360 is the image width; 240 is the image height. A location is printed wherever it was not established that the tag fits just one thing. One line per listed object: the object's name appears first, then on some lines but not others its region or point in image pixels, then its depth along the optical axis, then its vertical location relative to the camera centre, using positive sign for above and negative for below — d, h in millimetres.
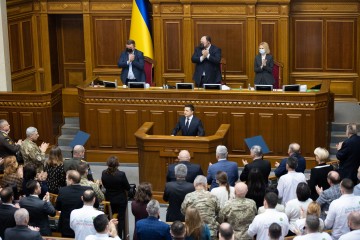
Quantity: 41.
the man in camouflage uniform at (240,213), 9656 -2351
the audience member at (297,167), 11703 -2164
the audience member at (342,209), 9656 -2336
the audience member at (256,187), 10594 -2251
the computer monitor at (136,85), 15516 -1281
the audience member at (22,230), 8945 -2306
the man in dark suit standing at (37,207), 9883 -2263
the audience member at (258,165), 11398 -2120
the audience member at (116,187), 11273 -2369
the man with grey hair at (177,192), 10426 -2247
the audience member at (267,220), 9164 -2325
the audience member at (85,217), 9445 -2305
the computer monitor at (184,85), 15289 -1300
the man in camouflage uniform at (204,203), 9836 -2275
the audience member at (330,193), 10266 -2288
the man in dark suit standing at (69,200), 10172 -2252
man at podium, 13969 -1874
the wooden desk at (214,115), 14773 -1863
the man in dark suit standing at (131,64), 15929 -906
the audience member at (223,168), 11320 -2130
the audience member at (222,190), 10344 -2227
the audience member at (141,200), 10078 -2278
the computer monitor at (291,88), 14805 -1358
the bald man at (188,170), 11422 -2169
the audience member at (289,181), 10828 -2238
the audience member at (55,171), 11555 -2143
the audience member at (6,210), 9703 -2255
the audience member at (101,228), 8586 -2219
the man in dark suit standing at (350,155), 12242 -2162
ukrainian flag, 17672 -190
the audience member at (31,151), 12648 -2037
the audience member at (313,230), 8586 -2307
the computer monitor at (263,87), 14914 -1337
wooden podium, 13400 -2233
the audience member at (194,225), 8922 -2300
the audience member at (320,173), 11156 -2197
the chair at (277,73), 16514 -1205
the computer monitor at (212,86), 15195 -1315
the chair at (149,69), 16797 -1066
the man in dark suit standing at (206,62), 15969 -915
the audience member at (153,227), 9141 -2355
